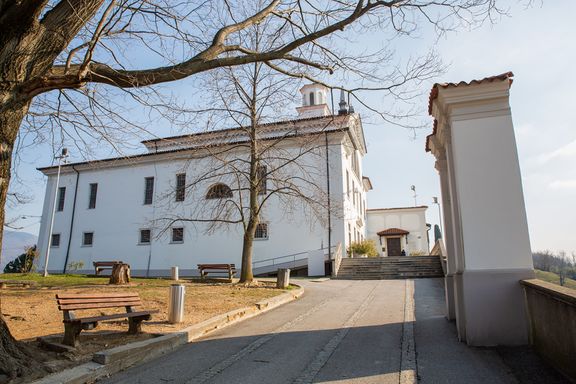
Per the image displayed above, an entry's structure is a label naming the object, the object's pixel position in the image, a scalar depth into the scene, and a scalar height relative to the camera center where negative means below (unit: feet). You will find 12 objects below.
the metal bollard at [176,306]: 26.94 -2.47
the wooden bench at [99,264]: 76.63 +0.87
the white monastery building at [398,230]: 141.79 +13.74
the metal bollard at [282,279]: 51.26 -1.30
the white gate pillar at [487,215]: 20.27 +2.80
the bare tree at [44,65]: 16.39 +9.09
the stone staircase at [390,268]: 71.77 +0.13
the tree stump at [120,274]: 51.90 -0.70
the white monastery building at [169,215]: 89.86 +13.26
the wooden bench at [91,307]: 19.24 -1.99
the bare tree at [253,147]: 52.44 +15.98
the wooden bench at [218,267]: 65.70 +0.27
